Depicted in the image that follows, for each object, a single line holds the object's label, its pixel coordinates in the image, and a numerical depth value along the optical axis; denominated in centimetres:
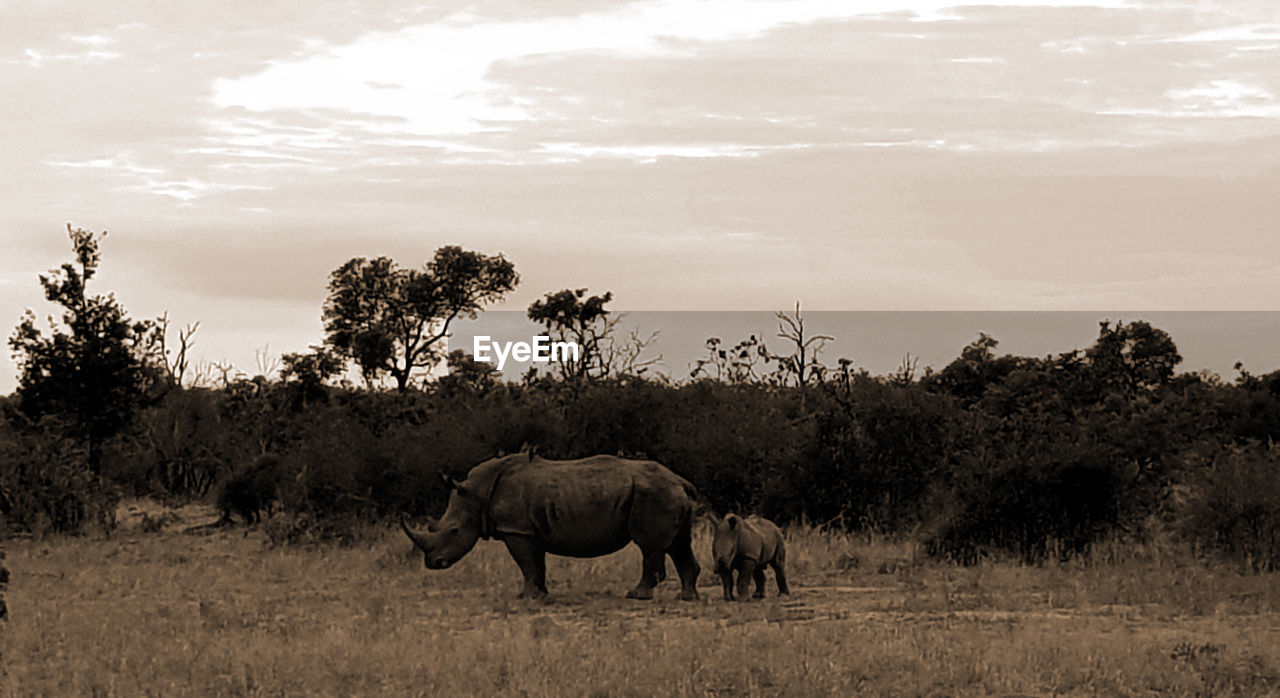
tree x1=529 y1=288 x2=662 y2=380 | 3244
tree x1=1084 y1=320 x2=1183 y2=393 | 2848
